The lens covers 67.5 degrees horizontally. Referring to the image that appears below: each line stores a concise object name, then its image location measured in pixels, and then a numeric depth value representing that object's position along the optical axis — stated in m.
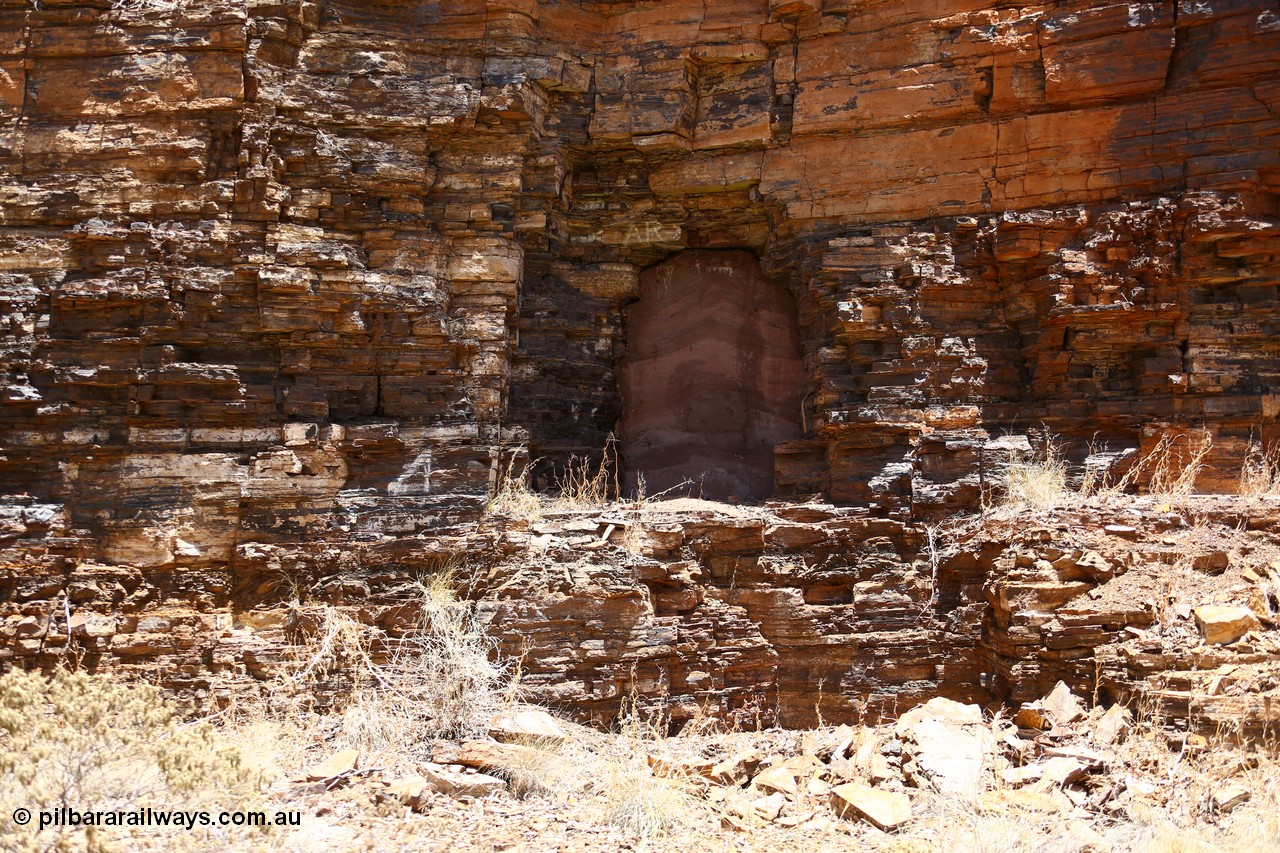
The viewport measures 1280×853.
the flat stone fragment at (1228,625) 6.70
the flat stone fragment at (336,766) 6.10
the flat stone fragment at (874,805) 5.71
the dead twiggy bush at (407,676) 7.05
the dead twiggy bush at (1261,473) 7.92
